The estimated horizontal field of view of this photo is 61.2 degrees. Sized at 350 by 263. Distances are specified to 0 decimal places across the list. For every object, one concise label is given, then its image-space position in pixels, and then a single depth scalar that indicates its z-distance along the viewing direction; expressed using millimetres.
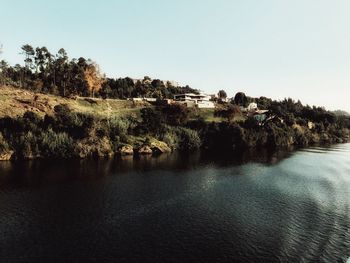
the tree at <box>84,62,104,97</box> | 159000
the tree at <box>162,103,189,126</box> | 170000
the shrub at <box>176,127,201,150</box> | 156375
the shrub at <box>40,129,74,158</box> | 112125
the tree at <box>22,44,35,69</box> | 155250
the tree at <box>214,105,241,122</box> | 196875
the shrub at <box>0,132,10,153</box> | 104475
